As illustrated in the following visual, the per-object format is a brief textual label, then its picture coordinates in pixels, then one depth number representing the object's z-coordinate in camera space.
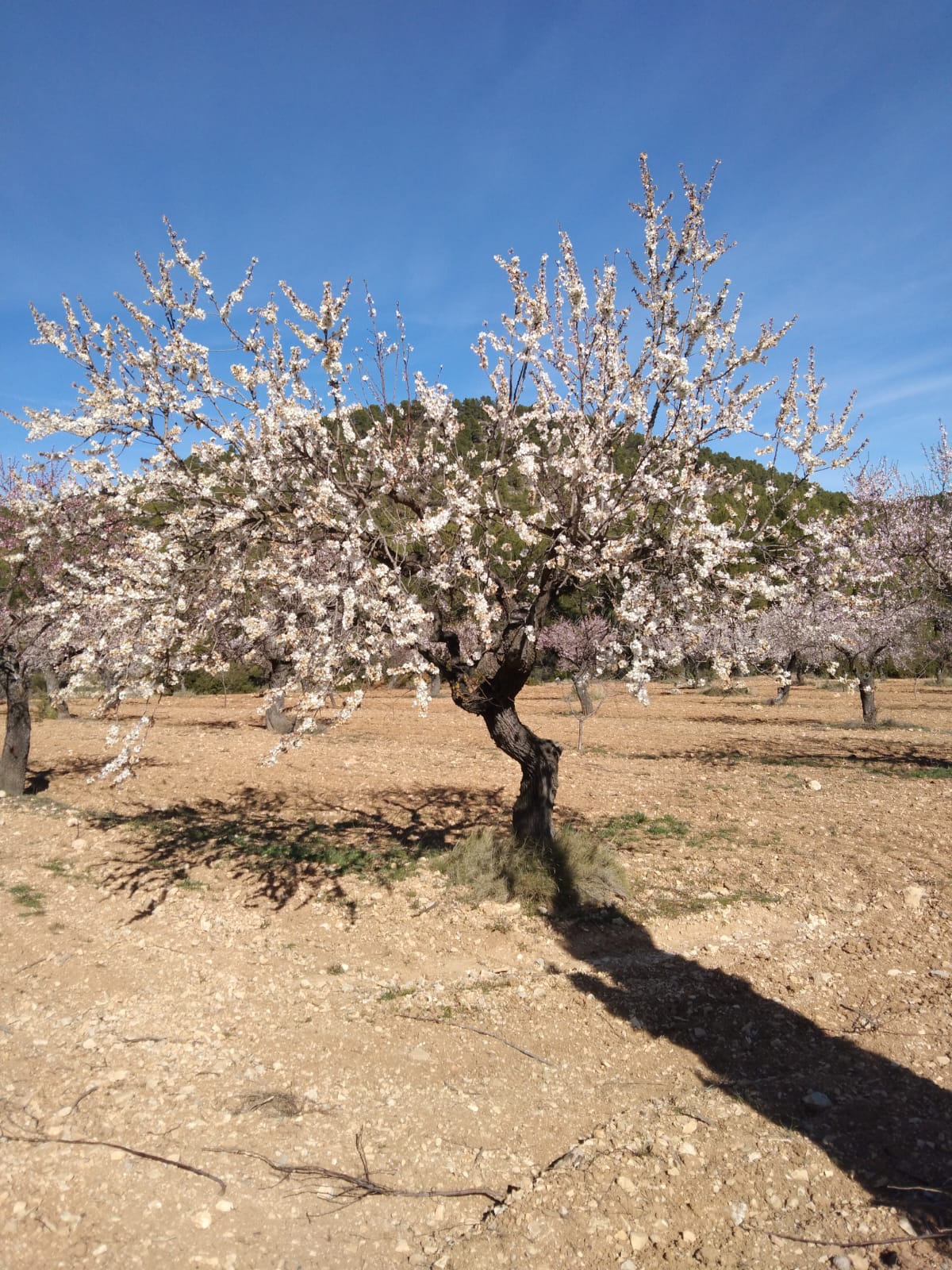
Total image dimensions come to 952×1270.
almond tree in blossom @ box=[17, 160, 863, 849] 6.73
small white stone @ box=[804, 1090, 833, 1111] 4.85
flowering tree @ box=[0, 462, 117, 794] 11.43
